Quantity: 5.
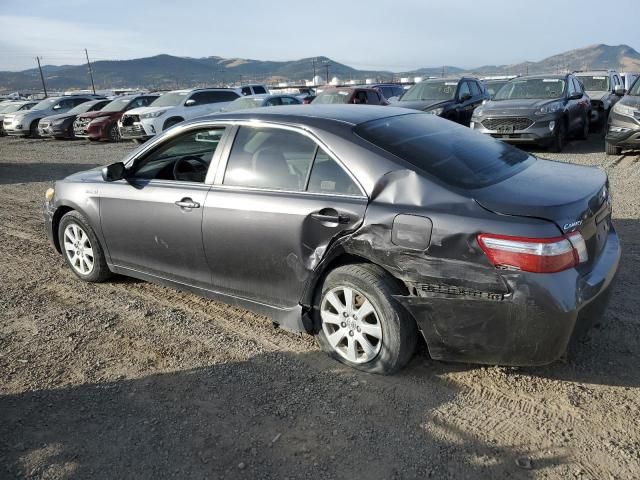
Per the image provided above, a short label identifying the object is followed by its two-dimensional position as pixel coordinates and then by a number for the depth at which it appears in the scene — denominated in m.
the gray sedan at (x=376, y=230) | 2.70
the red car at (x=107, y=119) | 19.31
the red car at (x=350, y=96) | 15.26
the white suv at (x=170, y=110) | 17.14
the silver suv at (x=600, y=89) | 13.97
